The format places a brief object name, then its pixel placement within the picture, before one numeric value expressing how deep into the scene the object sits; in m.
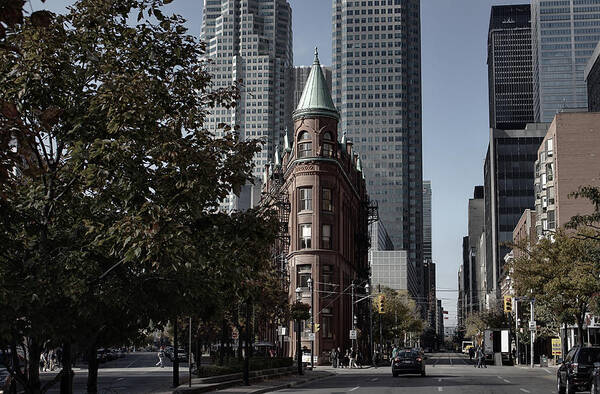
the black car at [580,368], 27.48
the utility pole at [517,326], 84.75
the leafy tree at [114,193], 12.51
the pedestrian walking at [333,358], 69.50
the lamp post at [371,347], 85.54
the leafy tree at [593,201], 31.38
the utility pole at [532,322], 69.81
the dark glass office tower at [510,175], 170.38
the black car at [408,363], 45.66
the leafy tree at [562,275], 48.06
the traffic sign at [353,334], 69.62
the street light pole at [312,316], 57.31
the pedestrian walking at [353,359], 69.81
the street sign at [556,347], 63.26
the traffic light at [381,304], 65.62
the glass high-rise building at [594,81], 146.75
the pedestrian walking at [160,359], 66.28
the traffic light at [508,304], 65.56
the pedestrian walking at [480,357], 68.69
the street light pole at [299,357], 47.86
